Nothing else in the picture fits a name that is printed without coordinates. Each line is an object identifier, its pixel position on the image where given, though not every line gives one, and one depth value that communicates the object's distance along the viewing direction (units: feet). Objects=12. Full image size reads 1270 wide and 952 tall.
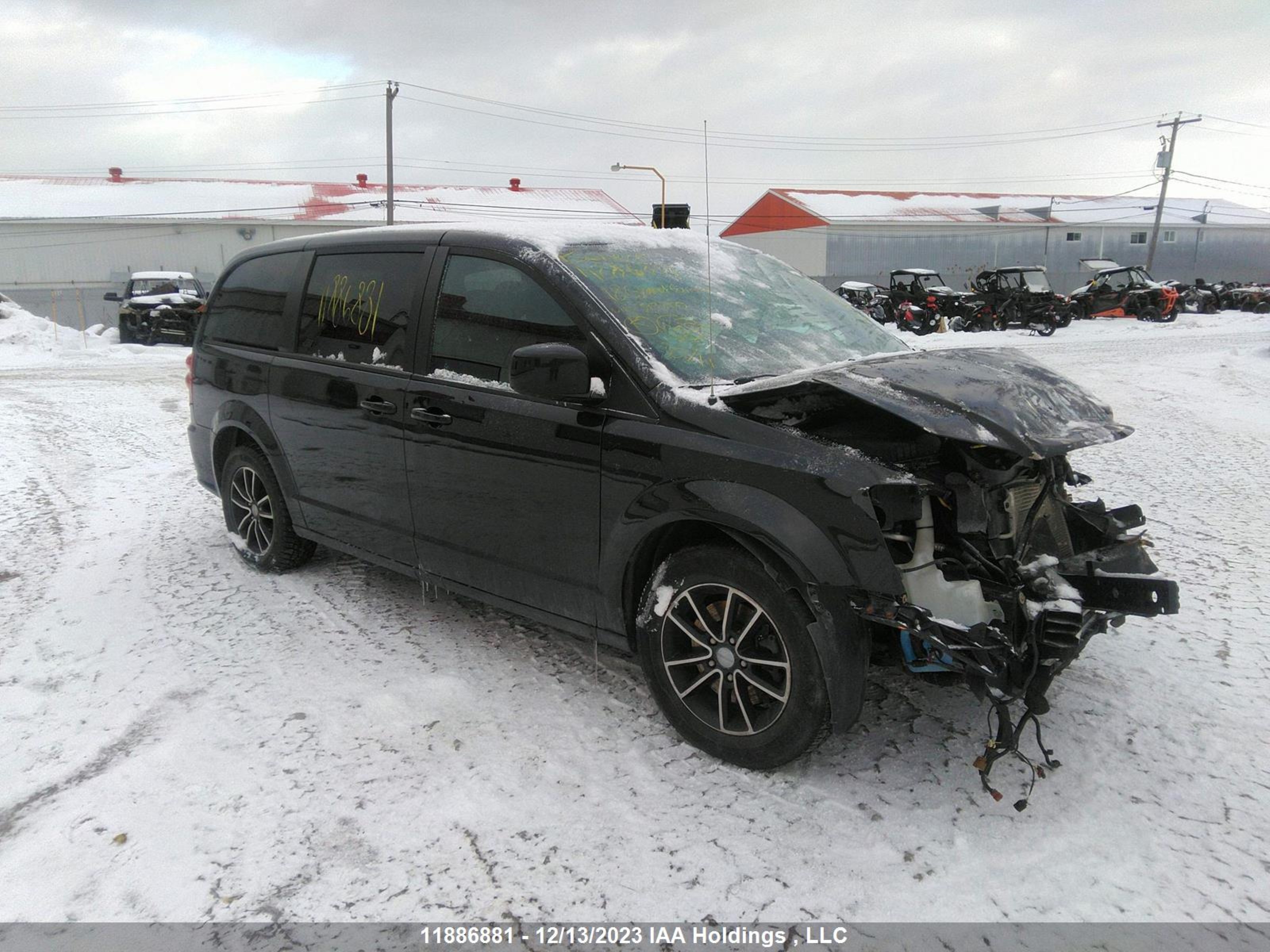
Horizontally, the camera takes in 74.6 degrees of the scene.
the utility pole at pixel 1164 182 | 142.72
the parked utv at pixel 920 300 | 73.20
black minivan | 8.43
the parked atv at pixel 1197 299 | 88.53
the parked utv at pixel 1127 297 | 78.89
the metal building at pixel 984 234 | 134.31
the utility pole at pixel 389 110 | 99.09
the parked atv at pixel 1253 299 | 90.22
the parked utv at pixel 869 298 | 78.12
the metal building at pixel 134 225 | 115.14
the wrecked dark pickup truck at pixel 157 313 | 65.05
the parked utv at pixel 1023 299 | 71.05
